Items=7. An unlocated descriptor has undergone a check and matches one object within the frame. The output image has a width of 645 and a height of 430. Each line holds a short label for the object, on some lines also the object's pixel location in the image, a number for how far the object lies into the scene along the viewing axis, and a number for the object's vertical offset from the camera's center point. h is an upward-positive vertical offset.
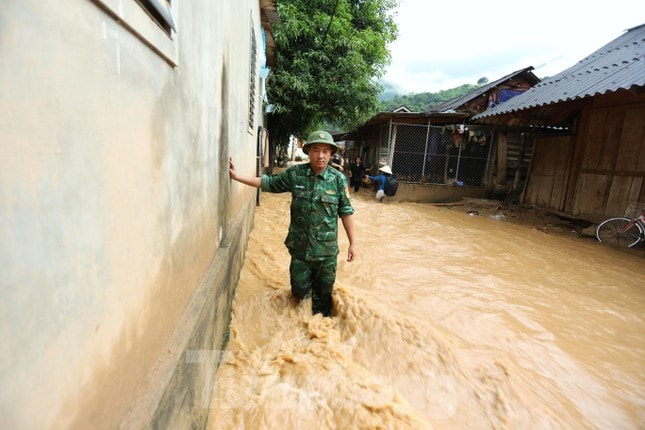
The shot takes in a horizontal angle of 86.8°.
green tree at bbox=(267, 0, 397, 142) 10.57 +3.10
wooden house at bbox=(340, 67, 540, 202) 13.14 +0.54
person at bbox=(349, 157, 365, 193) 14.82 -0.53
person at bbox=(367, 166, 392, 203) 11.75 -0.53
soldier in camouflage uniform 3.21 -0.44
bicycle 7.39 -1.11
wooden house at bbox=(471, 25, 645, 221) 7.98 +1.31
